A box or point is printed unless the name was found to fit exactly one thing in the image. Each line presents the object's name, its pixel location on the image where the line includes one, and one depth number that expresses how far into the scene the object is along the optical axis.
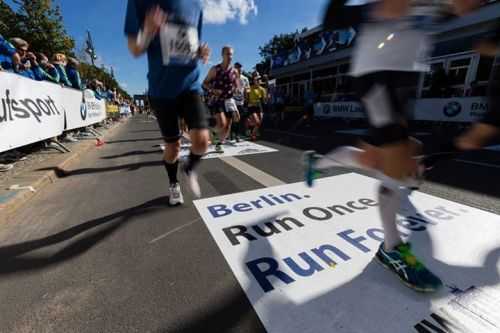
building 9.46
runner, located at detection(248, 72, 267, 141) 6.88
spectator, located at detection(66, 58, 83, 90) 6.86
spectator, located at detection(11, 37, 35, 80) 4.68
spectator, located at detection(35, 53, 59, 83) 5.71
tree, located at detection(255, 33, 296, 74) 38.44
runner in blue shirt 1.87
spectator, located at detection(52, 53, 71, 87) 6.17
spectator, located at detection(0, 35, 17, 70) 4.47
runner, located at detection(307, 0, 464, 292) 1.13
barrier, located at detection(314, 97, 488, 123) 7.41
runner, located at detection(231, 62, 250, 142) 5.71
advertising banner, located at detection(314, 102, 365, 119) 10.70
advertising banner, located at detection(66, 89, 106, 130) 6.15
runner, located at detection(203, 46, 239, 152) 4.82
